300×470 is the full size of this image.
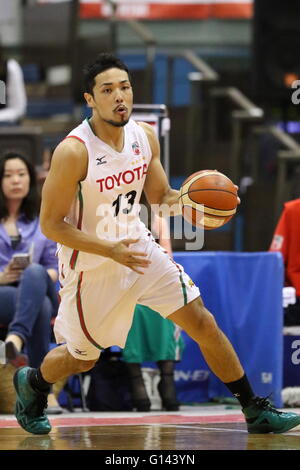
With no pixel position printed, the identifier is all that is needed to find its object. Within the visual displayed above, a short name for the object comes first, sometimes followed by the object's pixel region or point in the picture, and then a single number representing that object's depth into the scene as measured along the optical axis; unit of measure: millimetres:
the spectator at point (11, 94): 21422
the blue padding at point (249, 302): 15266
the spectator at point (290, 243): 15906
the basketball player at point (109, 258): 11070
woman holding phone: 14648
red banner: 30422
